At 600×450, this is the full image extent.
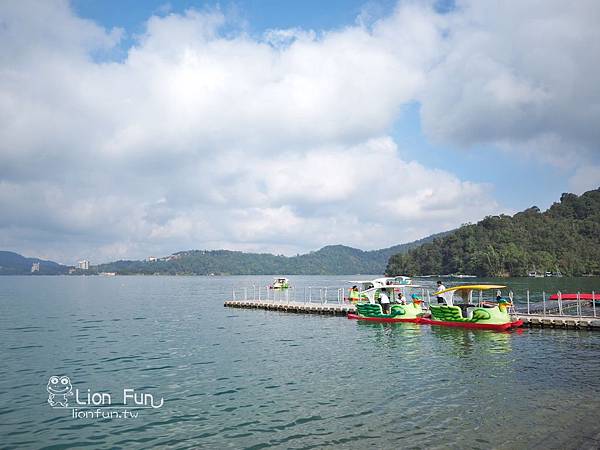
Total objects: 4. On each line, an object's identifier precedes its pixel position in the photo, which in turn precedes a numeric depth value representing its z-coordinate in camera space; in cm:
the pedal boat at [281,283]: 10736
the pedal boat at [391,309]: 4131
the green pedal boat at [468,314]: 3522
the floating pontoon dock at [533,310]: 3497
